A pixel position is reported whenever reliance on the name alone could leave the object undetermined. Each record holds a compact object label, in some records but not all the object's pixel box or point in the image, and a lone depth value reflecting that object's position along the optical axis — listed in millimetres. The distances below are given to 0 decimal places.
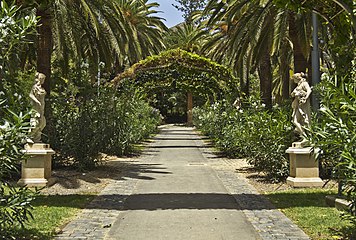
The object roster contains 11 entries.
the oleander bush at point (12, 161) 4934
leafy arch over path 21745
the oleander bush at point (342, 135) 5109
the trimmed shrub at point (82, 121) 13602
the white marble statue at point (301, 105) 10984
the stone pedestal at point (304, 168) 10758
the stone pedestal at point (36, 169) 10617
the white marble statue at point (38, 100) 10922
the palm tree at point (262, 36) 14318
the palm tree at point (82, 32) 13625
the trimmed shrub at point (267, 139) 11773
